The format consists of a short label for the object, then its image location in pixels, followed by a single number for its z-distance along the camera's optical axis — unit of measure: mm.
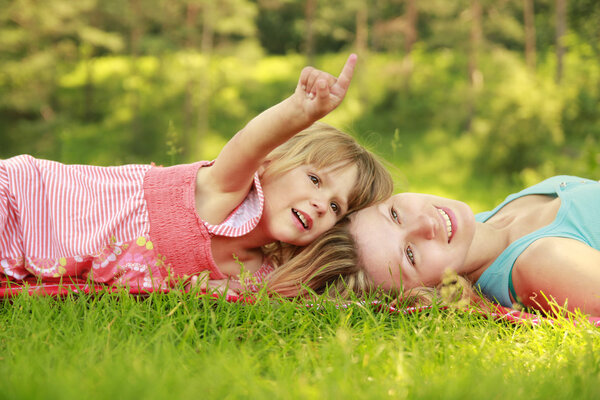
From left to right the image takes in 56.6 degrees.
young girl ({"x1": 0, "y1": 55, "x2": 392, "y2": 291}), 2527
